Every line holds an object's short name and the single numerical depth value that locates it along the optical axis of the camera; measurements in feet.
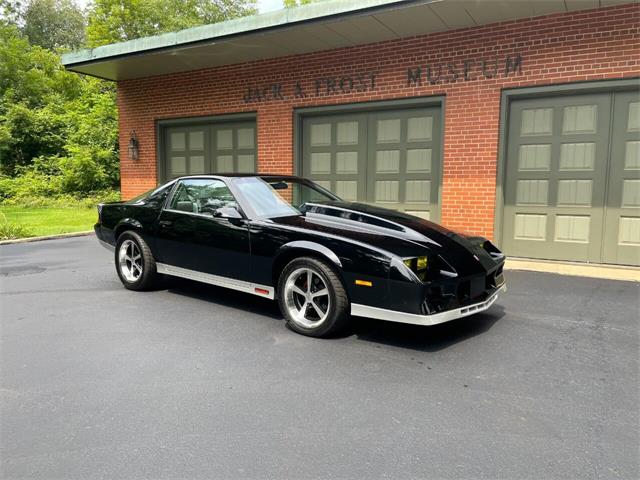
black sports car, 12.48
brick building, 23.08
